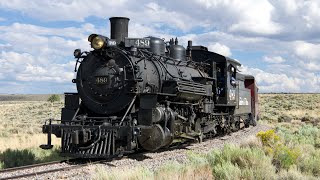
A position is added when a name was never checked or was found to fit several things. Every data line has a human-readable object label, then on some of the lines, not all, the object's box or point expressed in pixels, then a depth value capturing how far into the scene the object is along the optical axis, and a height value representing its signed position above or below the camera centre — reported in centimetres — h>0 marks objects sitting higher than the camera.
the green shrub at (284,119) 3208 -155
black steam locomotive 1068 +0
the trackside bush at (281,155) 921 -136
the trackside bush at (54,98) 7126 +37
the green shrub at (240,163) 793 -142
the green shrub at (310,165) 878 -149
